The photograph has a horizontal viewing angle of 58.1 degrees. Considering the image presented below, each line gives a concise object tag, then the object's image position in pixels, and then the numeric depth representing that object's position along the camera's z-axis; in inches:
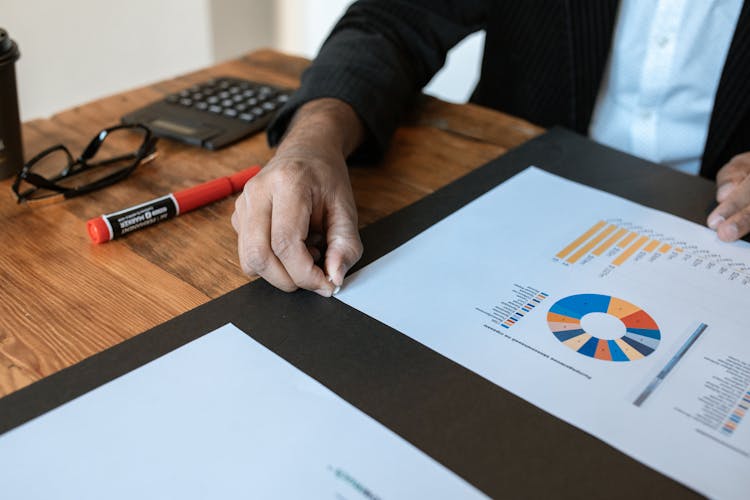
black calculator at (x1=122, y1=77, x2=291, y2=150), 34.4
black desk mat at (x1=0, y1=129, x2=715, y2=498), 16.9
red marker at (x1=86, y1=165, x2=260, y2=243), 26.0
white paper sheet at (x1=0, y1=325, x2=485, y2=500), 16.1
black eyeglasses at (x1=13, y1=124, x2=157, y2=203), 28.6
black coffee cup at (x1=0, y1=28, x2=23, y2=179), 28.0
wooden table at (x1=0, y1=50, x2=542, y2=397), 21.6
